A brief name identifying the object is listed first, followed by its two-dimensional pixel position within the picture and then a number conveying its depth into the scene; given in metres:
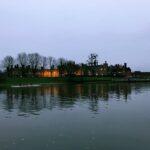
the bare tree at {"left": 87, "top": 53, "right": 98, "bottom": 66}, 86.21
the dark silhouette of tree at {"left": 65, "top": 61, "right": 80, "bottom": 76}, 81.39
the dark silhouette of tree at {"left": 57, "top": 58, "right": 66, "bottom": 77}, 81.67
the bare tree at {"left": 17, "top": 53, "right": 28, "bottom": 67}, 77.32
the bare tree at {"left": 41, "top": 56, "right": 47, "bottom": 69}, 83.56
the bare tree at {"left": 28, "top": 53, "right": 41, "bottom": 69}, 77.66
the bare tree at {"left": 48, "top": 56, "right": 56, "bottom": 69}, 87.93
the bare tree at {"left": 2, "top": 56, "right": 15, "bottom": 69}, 76.93
